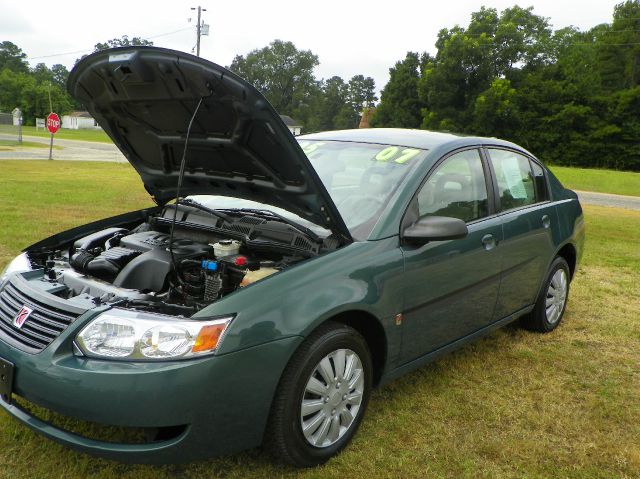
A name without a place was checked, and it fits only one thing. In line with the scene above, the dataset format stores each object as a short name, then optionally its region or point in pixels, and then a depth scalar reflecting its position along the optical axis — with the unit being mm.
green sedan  2178
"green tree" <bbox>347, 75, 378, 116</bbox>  90938
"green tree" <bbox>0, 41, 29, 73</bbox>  94438
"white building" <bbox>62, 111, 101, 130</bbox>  90250
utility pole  39781
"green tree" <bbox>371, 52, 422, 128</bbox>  54619
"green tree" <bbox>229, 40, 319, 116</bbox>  94438
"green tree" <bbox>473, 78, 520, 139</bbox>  47812
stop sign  24859
